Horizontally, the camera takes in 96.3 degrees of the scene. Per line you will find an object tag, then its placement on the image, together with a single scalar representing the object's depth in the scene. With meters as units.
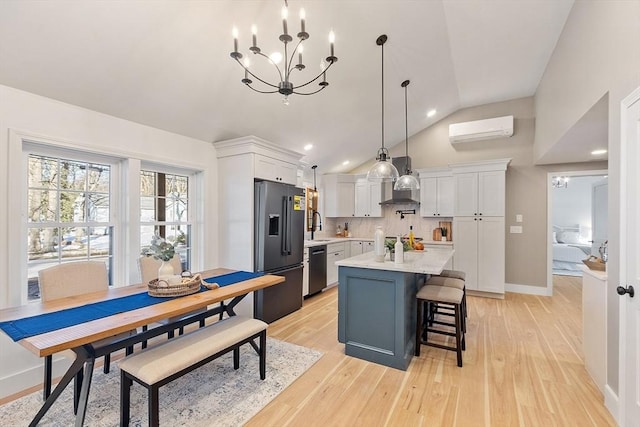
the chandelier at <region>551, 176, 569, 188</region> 6.76
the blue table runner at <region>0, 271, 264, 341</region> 1.53
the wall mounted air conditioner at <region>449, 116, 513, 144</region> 5.02
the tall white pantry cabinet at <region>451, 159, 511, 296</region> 4.84
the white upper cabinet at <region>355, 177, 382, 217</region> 6.15
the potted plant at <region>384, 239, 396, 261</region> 2.97
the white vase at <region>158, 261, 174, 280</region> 2.28
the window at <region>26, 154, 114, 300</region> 2.45
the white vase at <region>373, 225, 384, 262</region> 2.91
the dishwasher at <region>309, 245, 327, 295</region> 4.78
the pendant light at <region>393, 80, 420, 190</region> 3.68
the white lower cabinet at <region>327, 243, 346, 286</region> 5.33
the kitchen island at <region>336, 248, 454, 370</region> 2.57
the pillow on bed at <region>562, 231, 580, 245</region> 8.25
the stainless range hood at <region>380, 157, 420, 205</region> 5.65
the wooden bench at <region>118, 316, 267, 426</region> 1.66
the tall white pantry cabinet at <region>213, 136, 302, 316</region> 3.54
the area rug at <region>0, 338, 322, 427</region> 1.93
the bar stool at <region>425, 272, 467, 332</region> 3.17
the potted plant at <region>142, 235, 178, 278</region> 2.23
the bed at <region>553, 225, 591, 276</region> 6.93
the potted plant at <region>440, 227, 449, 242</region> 5.49
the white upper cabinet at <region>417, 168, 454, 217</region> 5.38
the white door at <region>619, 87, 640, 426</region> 1.70
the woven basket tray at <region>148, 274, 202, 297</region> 2.14
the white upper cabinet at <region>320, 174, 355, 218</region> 6.23
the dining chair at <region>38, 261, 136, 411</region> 2.01
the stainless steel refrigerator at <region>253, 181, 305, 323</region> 3.57
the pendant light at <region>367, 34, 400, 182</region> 3.20
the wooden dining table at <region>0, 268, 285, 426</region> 1.43
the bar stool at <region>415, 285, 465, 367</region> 2.60
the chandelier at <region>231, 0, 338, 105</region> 1.59
